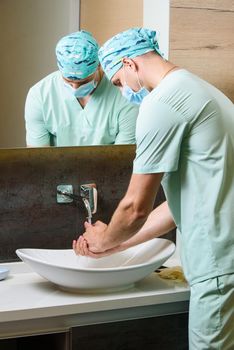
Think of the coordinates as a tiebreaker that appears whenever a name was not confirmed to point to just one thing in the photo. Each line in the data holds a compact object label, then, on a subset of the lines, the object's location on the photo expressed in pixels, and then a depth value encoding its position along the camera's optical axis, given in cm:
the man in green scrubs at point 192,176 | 275
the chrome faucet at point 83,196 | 335
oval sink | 289
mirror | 321
